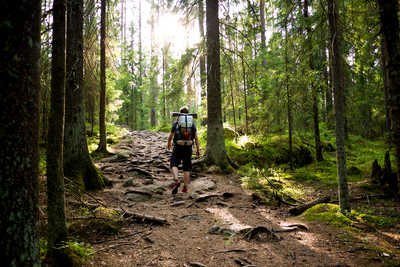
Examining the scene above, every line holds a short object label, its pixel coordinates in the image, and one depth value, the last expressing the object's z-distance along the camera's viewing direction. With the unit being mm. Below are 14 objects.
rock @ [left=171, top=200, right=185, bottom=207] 6052
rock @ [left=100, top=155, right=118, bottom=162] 10287
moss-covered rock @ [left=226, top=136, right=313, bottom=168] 10945
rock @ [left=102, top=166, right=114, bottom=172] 8759
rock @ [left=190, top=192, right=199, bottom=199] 6559
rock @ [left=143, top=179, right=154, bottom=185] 7938
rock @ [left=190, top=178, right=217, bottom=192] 7172
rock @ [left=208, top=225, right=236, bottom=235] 4196
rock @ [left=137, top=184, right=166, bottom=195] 6981
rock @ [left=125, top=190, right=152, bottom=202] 6340
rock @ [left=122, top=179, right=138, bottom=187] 7344
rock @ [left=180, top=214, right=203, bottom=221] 5141
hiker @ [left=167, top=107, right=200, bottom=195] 7164
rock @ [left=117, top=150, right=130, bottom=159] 10795
